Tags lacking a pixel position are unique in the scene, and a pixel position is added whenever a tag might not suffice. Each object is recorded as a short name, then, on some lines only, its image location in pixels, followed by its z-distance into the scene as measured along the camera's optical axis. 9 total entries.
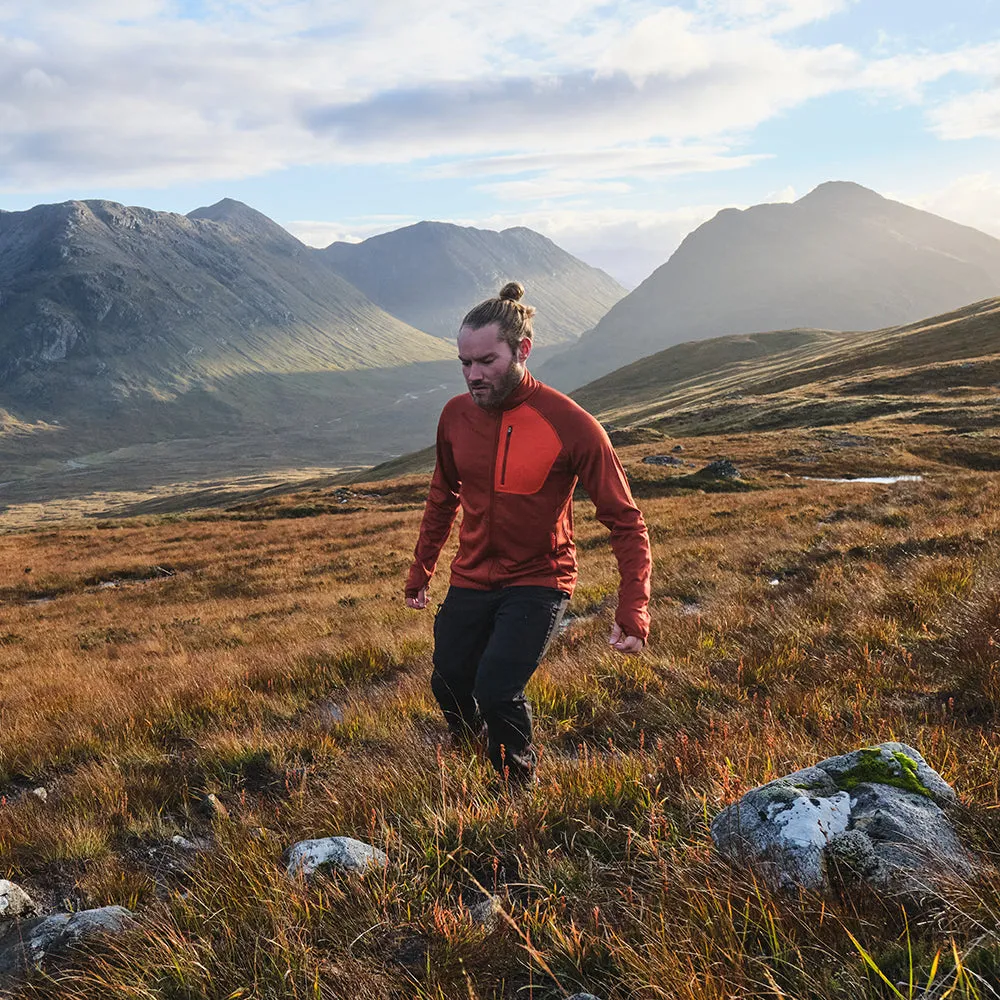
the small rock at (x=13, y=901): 3.13
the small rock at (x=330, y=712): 5.87
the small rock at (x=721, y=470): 31.56
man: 4.03
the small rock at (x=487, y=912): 2.54
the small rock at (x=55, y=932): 2.75
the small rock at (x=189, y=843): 3.82
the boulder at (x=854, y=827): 2.27
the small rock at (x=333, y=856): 2.86
